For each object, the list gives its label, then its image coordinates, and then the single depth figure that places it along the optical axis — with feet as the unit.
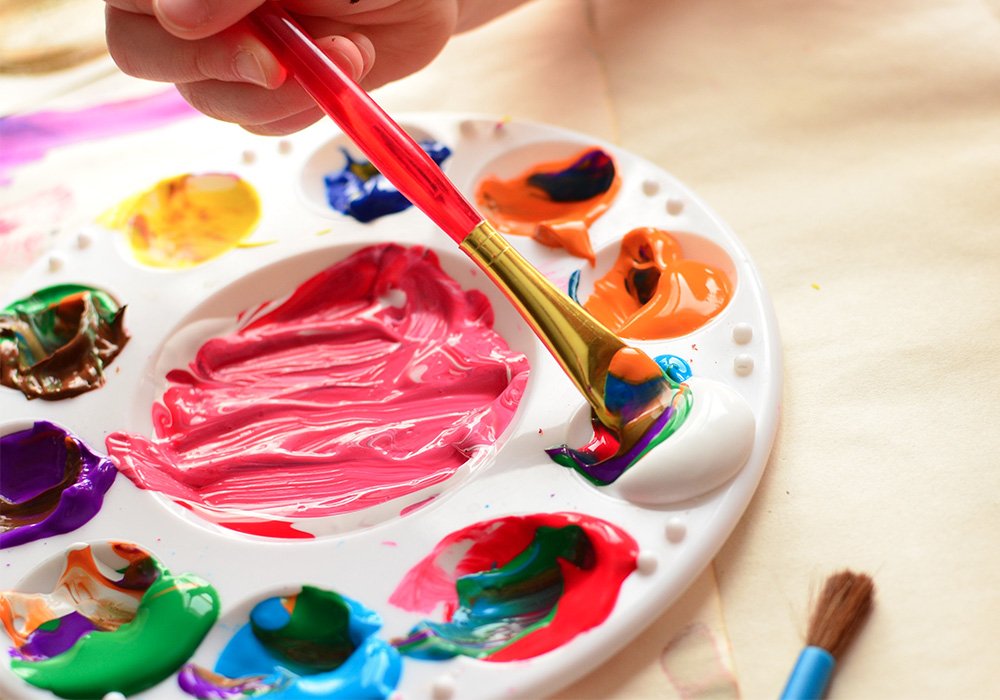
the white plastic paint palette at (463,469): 0.93
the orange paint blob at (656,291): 1.07
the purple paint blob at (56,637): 0.95
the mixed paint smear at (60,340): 1.09
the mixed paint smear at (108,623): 0.93
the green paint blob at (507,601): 0.92
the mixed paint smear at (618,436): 0.98
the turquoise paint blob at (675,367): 1.02
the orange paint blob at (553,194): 1.17
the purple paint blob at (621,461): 0.98
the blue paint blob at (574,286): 1.11
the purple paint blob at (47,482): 1.00
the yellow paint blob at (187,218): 1.19
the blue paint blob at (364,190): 1.19
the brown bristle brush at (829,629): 0.89
